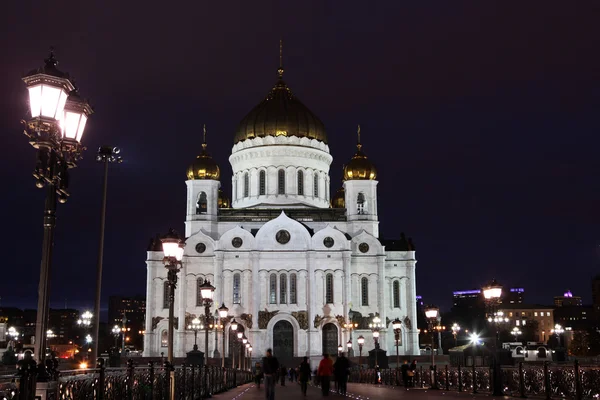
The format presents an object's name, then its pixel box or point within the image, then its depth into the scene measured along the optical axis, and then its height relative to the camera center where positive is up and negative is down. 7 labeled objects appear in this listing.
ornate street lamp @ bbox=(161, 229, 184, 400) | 17.56 +2.21
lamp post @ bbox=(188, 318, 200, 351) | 58.47 +1.73
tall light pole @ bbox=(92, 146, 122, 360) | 23.37 +4.41
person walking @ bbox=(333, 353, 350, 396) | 23.48 -0.83
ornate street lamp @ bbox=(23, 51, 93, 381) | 8.72 +2.56
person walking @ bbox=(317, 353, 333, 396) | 21.63 -0.76
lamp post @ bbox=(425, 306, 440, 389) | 32.96 +1.41
